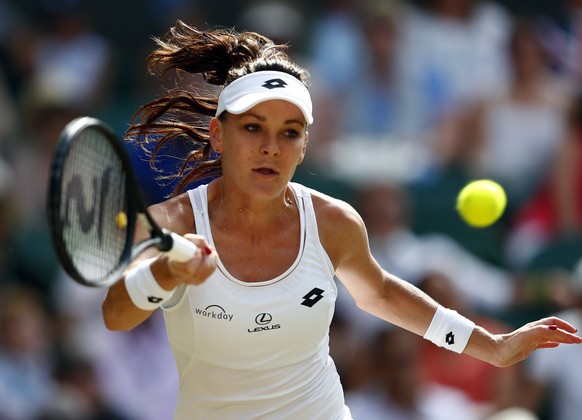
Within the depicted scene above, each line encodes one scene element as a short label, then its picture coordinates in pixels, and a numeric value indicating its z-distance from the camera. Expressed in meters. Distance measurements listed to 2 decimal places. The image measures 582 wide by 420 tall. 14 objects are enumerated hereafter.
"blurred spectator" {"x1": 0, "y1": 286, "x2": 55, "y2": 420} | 14.26
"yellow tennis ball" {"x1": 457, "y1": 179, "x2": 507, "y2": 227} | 9.66
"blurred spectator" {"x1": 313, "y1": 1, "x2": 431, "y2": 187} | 16.25
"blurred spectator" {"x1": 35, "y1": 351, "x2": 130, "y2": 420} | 14.11
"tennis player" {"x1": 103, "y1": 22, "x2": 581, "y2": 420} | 7.36
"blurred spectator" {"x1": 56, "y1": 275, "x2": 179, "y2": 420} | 14.26
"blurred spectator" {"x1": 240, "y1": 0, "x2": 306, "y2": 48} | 17.09
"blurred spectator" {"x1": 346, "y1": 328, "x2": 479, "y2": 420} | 12.83
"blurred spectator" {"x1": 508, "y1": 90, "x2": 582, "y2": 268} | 15.06
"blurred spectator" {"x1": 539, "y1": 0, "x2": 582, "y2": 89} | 16.89
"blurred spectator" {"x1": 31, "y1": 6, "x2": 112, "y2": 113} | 17.44
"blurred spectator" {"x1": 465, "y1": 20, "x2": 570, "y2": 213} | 15.59
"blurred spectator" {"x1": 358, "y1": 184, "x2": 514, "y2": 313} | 14.16
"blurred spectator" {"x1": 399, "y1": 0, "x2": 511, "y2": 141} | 16.34
